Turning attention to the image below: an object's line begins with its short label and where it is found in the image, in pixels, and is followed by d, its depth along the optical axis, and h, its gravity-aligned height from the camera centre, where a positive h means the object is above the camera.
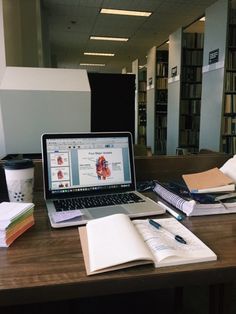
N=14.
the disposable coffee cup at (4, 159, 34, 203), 0.95 -0.22
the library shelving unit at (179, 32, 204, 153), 4.96 +0.38
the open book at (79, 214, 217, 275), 0.62 -0.31
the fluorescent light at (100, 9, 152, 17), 5.39 +1.87
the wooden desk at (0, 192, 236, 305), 0.56 -0.33
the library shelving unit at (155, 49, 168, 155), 6.15 +0.23
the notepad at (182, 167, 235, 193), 0.99 -0.26
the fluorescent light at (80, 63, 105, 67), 11.77 +1.97
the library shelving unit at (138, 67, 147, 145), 7.66 +0.19
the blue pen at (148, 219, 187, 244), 0.71 -0.31
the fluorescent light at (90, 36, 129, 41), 7.45 +1.92
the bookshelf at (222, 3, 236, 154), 3.79 +0.34
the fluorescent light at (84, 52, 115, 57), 9.57 +1.95
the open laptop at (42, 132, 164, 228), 0.97 -0.22
